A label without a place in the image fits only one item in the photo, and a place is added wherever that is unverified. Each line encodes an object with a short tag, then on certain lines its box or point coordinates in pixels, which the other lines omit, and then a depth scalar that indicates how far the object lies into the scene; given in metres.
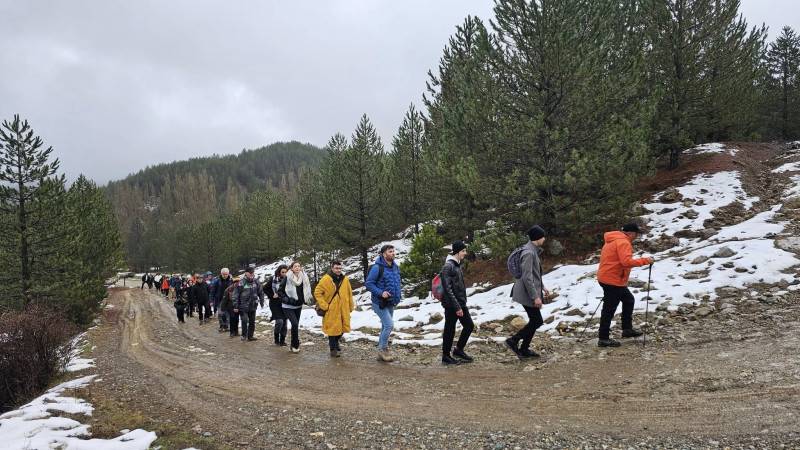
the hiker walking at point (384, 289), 7.50
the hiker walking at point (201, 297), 17.00
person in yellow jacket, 8.08
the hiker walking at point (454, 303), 6.57
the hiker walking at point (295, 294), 9.23
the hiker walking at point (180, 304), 17.30
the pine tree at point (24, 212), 18.36
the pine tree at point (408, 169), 26.05
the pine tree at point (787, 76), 30.66
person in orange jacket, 6.74
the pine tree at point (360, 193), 22.69
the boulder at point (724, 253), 9.16
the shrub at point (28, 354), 7.60
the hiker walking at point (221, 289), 14.05
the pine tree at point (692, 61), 16.50
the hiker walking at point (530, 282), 6.45
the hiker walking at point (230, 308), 12.55
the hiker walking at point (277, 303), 10.23
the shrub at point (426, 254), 15.41
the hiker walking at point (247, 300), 11.68
